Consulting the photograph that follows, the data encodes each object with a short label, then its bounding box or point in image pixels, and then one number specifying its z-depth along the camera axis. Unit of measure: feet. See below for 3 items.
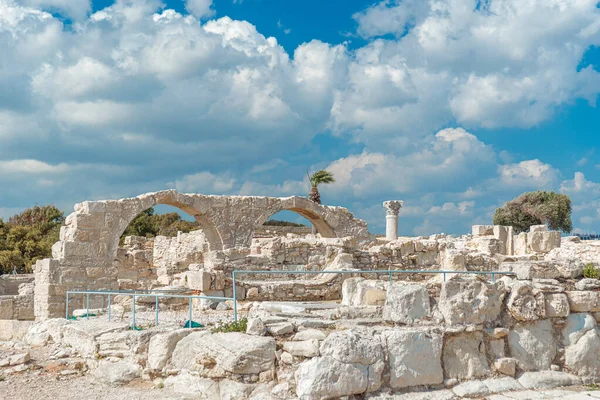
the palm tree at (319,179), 116.78
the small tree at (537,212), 165.07
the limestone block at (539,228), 86.94
